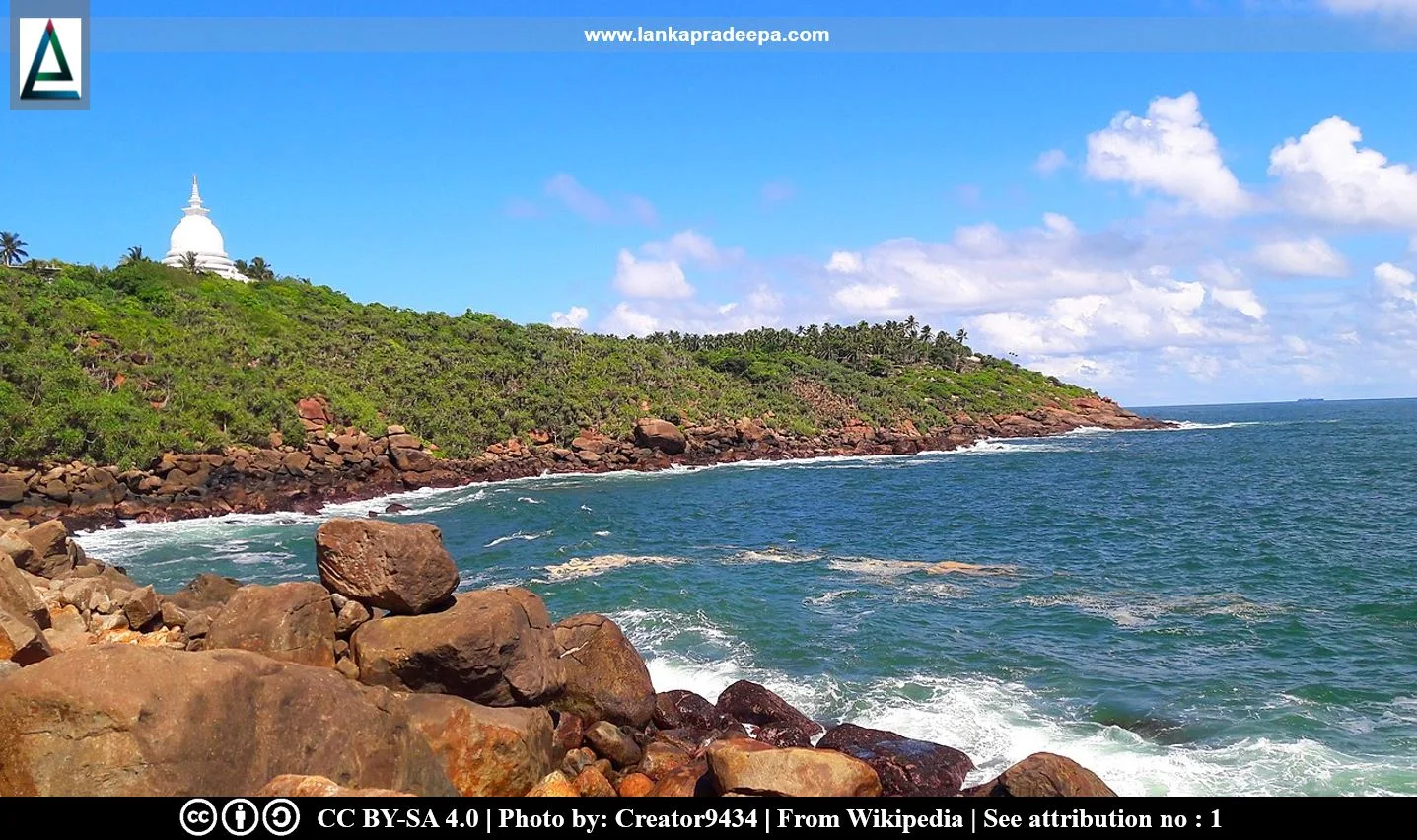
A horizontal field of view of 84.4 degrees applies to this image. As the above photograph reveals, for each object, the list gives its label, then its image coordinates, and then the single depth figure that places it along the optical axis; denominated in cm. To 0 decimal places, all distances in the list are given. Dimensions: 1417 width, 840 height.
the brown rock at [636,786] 1232
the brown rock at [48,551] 1984
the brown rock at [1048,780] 1019
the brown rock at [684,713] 1544
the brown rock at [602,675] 1435
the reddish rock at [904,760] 1264
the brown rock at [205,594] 1766
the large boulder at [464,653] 1241
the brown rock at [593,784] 1182
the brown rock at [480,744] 1106
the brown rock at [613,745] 1323
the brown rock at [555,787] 1130
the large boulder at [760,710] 1522
